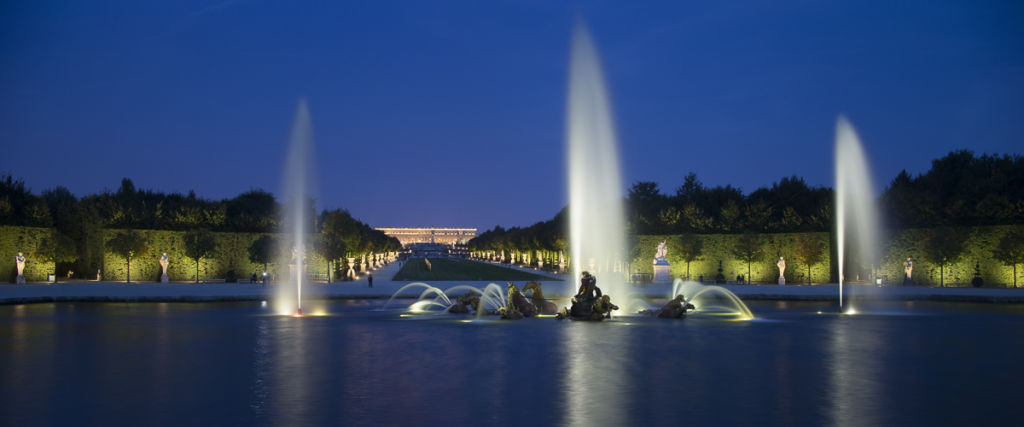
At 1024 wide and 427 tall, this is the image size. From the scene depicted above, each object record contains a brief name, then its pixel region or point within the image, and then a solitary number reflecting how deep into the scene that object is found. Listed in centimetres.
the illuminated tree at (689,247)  5300
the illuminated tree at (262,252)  5147
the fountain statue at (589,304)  2441
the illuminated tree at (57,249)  4756
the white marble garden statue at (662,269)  4994
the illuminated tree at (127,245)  4906
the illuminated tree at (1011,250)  4125
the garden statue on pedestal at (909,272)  4578
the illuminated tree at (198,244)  5031
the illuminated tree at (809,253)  4912
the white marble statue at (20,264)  4400
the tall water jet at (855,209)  3328
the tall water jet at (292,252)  3039
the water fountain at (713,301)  2783
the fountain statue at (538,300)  2741
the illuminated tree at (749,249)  5100
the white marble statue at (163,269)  4872
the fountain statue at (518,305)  2550
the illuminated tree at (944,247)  4397
